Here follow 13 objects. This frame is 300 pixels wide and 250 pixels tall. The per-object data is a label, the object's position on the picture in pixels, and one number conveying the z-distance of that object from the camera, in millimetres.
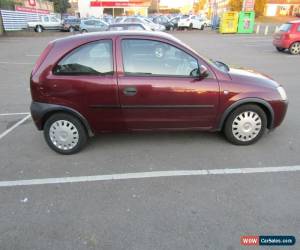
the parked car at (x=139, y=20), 22059
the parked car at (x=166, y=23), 31109
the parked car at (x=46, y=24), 29250
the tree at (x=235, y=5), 48406
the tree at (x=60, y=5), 54000
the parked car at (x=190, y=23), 31294
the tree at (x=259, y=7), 51750
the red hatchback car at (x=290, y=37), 12734
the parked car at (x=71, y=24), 28842
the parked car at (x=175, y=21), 31620
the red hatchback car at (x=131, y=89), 3518
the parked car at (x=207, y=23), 41031
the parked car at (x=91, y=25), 24375
